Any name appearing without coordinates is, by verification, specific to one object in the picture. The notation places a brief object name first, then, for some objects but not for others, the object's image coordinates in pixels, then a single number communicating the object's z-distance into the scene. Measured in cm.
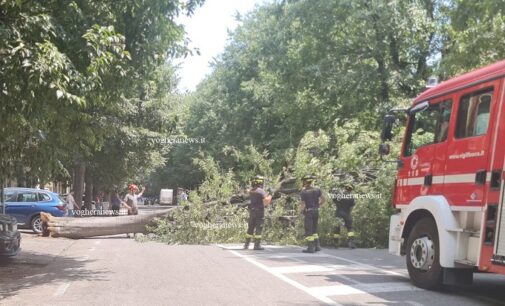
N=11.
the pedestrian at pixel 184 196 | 1652
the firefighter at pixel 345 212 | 1444
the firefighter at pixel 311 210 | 1328
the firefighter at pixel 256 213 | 1380
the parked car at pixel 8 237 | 1070
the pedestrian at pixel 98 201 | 4118
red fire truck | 699
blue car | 1940
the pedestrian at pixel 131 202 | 1988
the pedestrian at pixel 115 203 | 2795
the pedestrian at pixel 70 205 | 2401
